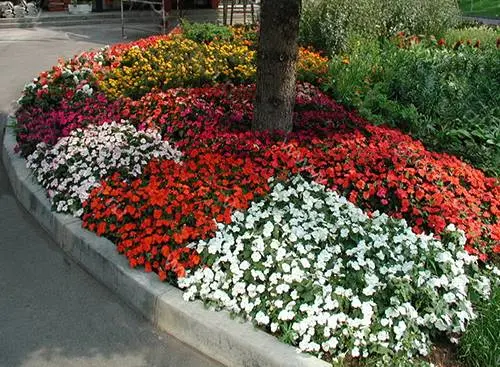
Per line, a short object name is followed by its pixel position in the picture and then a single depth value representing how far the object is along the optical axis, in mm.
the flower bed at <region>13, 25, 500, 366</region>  3256
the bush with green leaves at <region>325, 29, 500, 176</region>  5473
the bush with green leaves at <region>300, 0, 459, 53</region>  8594
